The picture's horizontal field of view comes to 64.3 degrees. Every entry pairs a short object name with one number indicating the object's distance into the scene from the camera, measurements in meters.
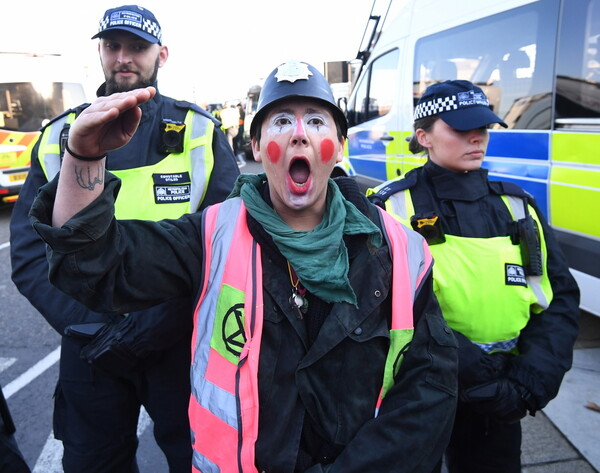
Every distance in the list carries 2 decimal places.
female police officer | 1.67
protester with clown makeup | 1.19
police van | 2.93
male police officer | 1.73
